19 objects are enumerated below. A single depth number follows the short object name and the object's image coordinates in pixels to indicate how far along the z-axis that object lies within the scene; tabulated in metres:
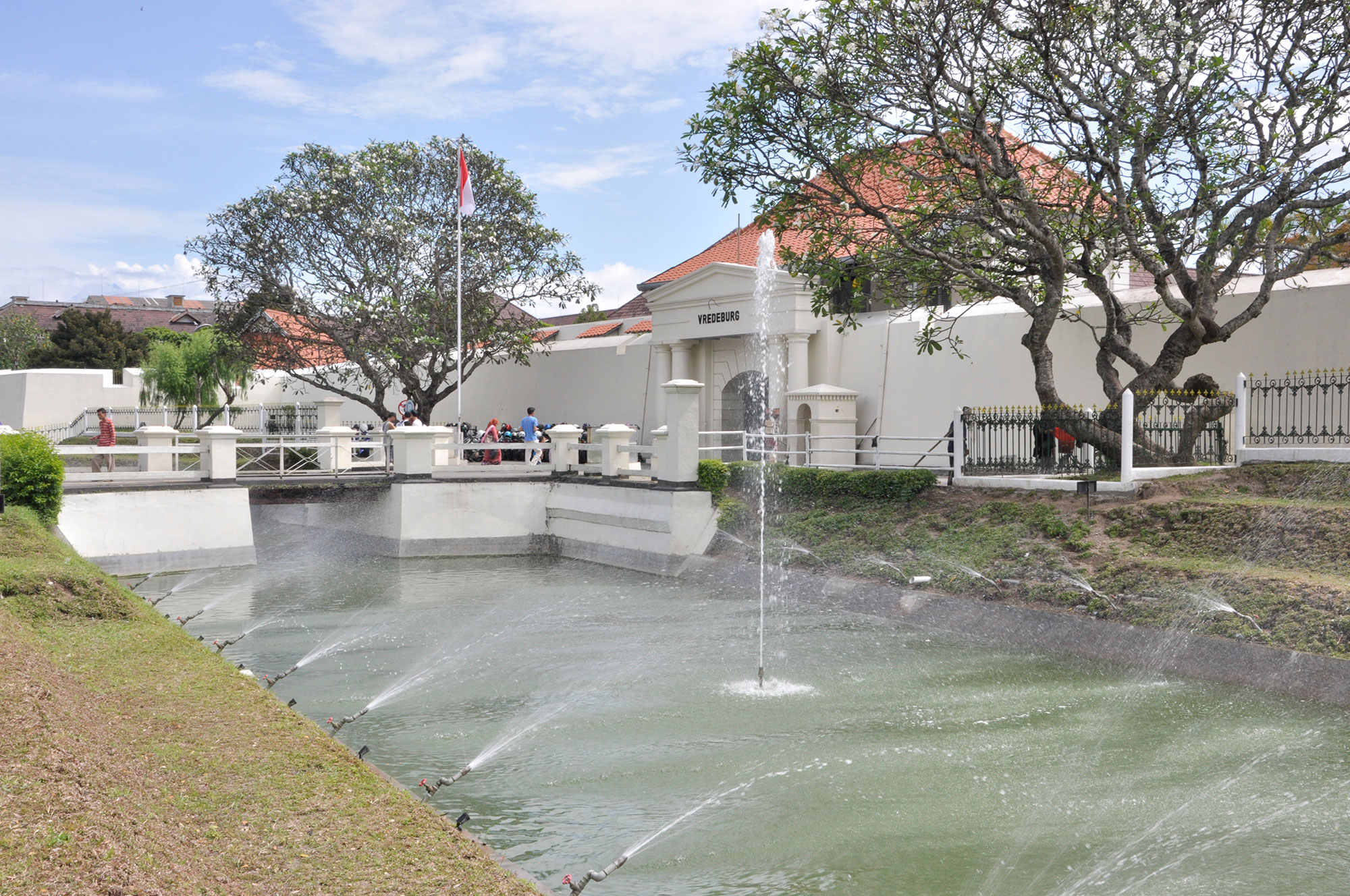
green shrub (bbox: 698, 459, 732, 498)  19.41
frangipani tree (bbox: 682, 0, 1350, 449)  15.30
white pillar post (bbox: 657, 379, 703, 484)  19.58
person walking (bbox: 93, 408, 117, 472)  22.34
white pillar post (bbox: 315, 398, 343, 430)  26.25
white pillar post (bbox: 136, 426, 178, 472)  22.47
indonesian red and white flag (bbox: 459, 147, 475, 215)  26.09
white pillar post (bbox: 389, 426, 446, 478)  21.30
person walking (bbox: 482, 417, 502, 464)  25.94
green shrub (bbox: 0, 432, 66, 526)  16.58
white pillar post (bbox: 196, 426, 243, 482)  19.81
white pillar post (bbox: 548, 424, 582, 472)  22.70
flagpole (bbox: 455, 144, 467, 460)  25.49
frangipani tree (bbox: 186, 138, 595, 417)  28.69
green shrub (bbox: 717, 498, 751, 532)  18.84
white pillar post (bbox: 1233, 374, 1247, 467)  15.25
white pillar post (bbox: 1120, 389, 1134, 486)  14.50
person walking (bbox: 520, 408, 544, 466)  24.99
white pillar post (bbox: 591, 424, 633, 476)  21.41
